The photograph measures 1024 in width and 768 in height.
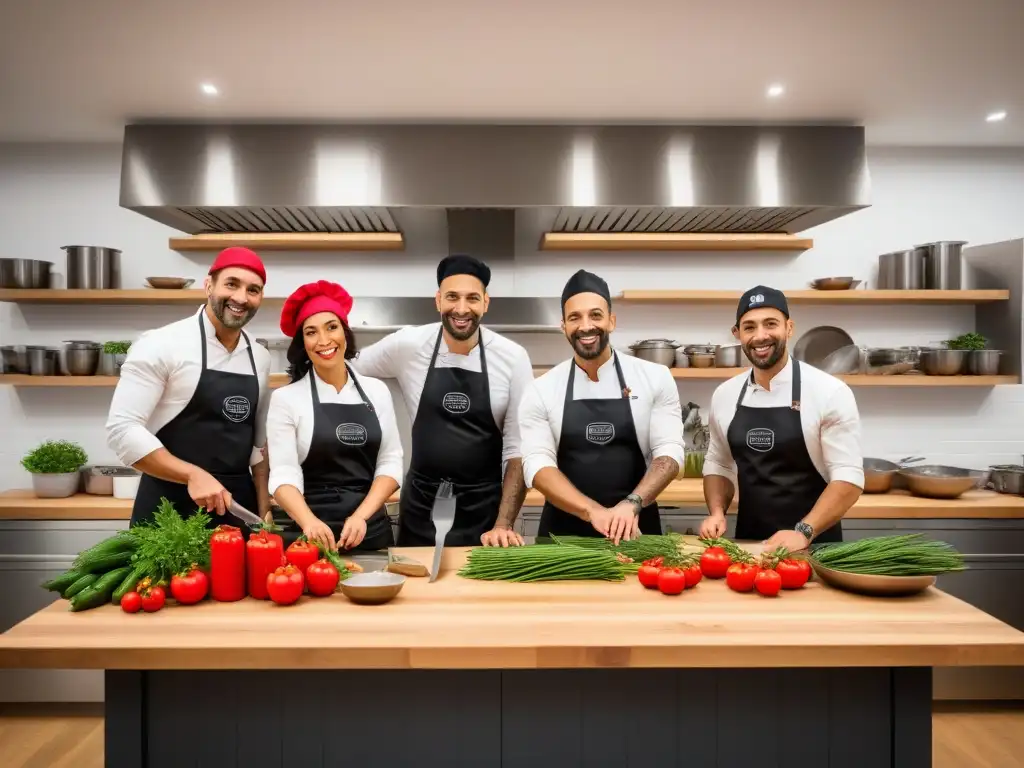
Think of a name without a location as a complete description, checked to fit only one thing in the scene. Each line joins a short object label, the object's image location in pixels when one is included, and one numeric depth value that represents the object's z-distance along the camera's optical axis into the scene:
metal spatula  2.16
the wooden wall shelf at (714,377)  4.27
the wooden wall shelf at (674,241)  4.35
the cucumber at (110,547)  1.86
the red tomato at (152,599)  1.78
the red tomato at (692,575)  1.98
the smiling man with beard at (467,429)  3.10
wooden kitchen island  1.65
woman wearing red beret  2.54
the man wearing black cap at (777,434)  2.72
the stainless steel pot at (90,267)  4.29
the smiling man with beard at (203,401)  2.65
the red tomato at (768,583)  1.91
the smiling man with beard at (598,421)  2.72
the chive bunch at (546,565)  2.06
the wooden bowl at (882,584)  1.89
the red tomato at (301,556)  1.93
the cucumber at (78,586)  1.81
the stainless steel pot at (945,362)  4.36
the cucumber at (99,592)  1.78
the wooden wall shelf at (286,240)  4.29
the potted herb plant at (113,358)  4.30
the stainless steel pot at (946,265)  4.45
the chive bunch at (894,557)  1.91
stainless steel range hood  3.87
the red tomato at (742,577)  1.96
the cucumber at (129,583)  1.81
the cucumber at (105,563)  1.86
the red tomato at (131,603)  1.77
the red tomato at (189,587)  1.81
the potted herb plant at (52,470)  4.04
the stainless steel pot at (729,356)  4.39
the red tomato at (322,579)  1.89
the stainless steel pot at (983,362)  4.36
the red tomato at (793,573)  1.96
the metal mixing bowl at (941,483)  3.97
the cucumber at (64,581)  1.81
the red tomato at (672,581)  1.92
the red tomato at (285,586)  1.81
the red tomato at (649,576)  1.98
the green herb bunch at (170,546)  1.85
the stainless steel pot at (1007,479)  4.09
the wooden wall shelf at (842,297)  4.39
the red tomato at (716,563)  2.09
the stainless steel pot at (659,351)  4.32
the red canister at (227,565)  1.84
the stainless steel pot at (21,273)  4.27
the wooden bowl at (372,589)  1.84
